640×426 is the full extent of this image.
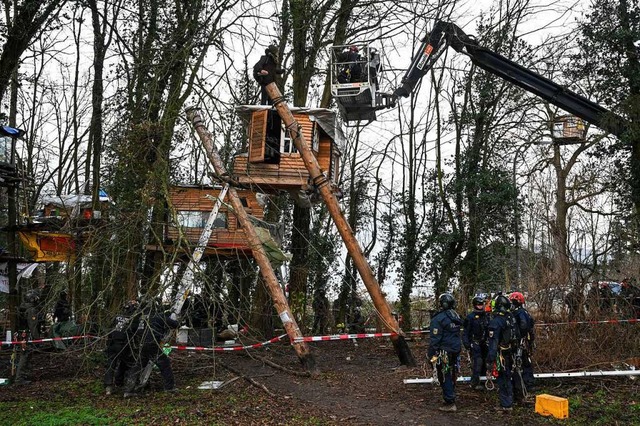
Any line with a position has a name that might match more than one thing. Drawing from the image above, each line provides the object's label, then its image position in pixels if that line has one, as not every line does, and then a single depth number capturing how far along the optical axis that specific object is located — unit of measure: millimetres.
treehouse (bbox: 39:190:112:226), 17192
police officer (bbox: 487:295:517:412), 9453
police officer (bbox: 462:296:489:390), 10672
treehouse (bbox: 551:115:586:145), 22975
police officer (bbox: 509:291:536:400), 9836
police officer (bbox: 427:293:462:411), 9617
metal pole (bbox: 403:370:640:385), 10031
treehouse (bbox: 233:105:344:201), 15938
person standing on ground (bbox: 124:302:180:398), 10789
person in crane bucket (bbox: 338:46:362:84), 14180
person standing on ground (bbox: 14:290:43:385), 13023
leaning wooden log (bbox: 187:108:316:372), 12458
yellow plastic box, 8742
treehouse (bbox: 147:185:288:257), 19938
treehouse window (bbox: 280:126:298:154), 16344
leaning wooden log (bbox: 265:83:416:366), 12906
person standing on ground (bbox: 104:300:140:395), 10992
